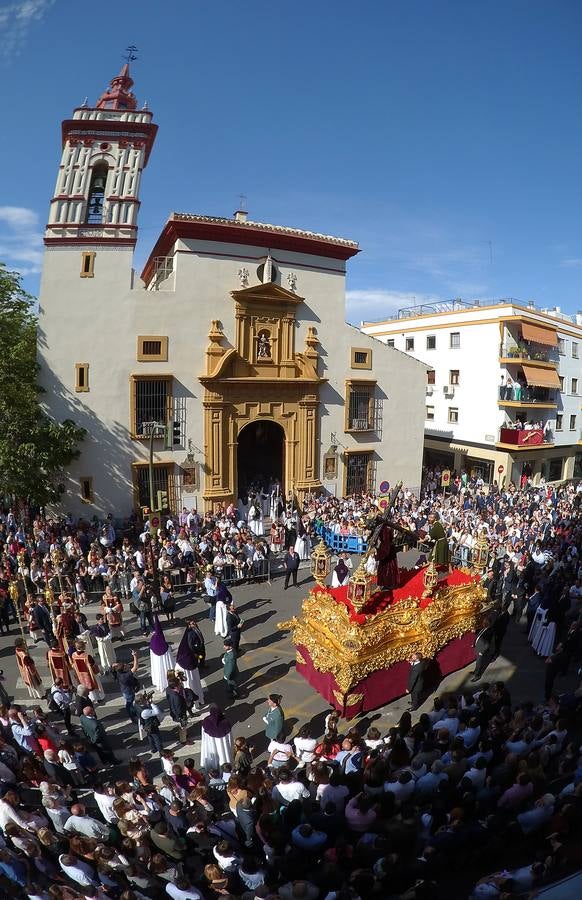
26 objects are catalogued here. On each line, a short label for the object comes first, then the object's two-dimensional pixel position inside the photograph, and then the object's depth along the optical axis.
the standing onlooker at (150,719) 9.27
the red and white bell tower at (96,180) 22.03
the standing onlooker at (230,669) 11.20
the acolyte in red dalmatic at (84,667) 10.50
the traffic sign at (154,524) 19.45
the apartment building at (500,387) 34.00
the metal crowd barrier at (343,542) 21.70
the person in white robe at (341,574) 16.03
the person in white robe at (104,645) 11.94
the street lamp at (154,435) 15.59
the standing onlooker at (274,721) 8.98
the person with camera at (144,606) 14.09
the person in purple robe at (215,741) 8.62
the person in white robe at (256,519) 23.05
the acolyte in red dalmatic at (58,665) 10.68
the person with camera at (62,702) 9.67
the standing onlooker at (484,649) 11.87
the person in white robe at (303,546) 20.58
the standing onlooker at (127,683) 9.84
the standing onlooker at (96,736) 8.82
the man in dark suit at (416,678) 10.35
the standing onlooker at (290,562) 17.45
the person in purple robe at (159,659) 11.19
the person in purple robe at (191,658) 10.43
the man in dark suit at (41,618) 12.86
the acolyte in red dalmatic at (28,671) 10.43
